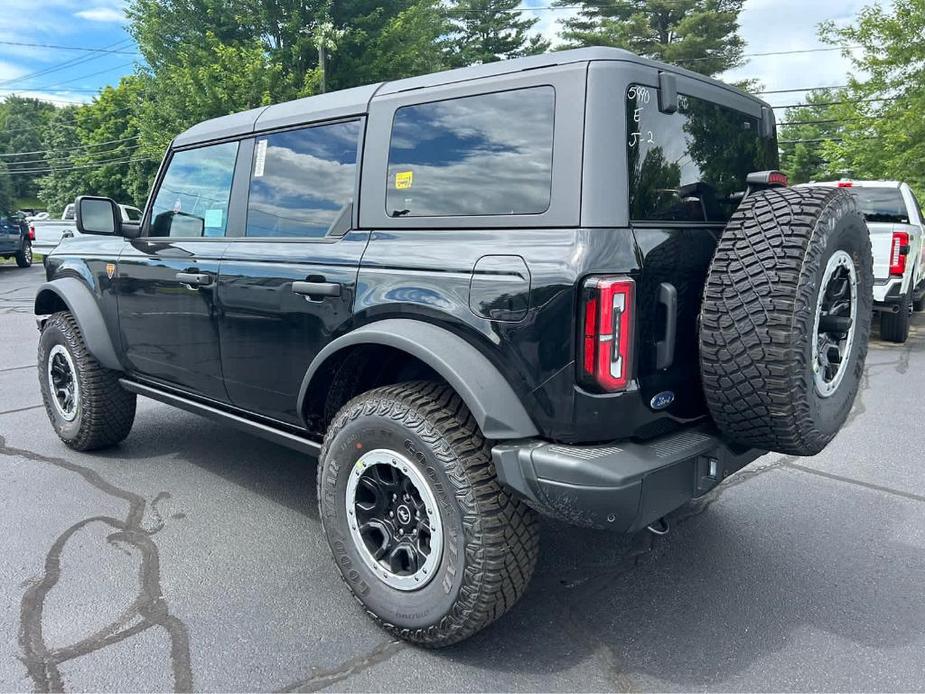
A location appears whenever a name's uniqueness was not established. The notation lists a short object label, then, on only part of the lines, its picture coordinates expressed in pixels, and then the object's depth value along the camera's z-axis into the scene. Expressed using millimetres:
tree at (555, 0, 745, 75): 33406
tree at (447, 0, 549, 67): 36250
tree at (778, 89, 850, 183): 48438
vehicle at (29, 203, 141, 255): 26597
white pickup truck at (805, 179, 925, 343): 7887
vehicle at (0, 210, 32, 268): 18422
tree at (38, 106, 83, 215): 57812
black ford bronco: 2225
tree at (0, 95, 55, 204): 86000
